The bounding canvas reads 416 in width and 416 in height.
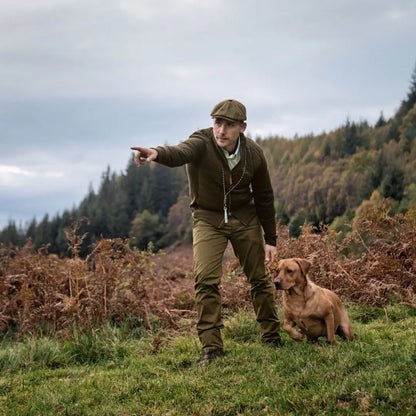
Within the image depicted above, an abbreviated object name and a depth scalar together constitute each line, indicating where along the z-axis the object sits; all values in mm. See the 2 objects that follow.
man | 4867
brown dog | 4949
